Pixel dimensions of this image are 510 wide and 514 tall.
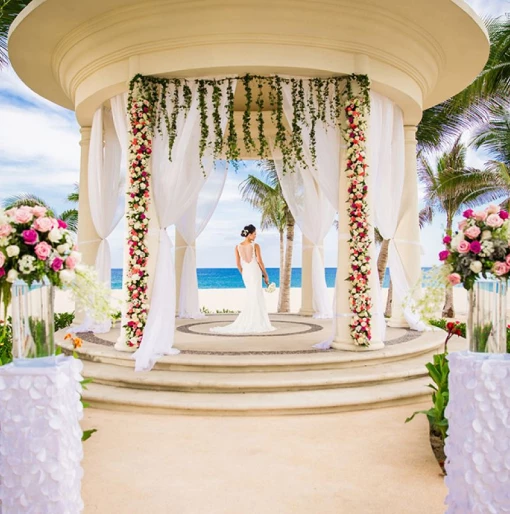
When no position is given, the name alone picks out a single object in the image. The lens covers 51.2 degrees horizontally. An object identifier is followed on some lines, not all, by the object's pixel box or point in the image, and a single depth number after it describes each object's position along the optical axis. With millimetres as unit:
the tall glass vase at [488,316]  3262
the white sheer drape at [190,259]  11719
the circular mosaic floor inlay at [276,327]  9702
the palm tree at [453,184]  18688
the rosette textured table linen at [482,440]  3059
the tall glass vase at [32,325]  3123
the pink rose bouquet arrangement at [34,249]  3088
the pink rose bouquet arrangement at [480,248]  3252
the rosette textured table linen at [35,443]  2955
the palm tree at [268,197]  21012
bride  10164
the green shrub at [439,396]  4539
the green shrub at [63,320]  13748
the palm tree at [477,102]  12484
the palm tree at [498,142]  15500
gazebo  7246
